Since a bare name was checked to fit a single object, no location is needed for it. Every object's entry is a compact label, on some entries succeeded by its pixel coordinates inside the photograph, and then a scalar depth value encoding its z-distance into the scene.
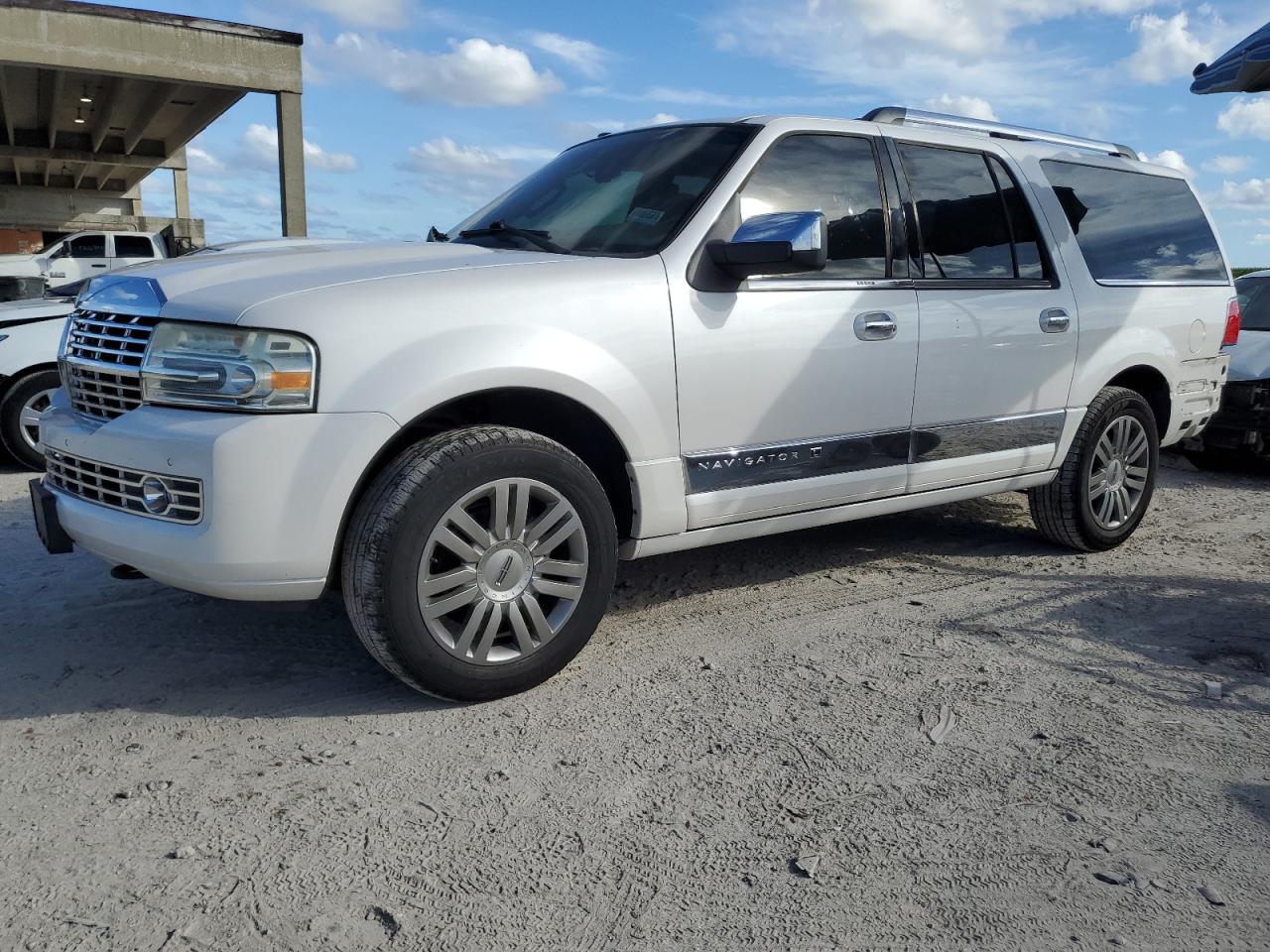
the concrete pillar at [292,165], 14.88
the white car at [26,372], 6.76
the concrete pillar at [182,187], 29.75
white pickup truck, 20.22
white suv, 2.89
